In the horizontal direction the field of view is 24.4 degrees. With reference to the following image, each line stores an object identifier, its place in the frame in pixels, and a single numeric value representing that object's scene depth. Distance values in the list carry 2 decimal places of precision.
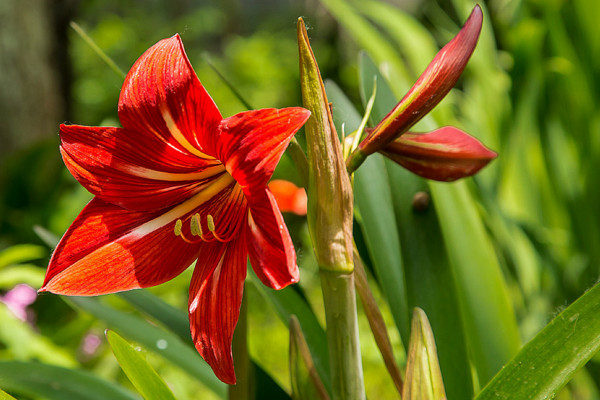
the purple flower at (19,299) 1.32
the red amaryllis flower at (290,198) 1.93
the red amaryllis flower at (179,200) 0.65
